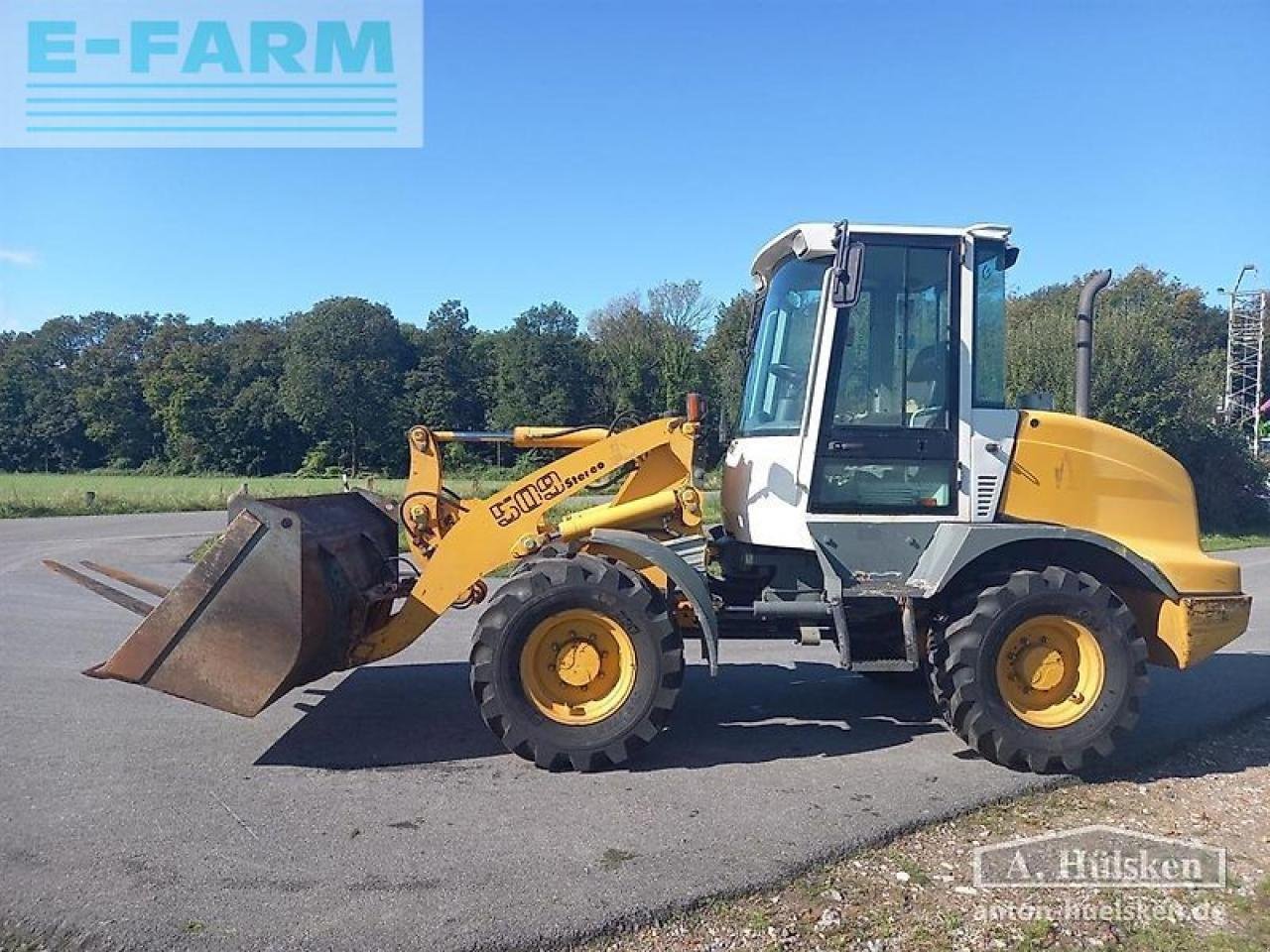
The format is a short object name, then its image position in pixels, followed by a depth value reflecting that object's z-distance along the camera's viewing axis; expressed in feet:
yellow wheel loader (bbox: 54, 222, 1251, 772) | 16.33
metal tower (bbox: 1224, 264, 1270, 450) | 129.29
